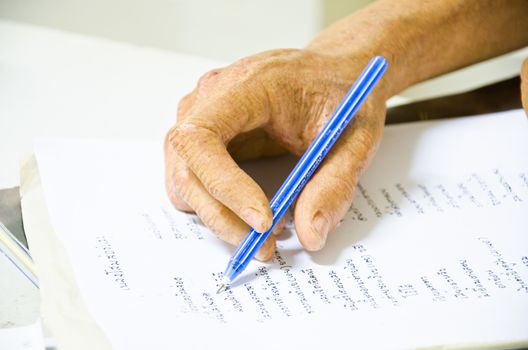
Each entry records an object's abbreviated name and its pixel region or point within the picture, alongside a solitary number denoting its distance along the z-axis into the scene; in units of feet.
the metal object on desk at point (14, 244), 2.94
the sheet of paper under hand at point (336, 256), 2.81
